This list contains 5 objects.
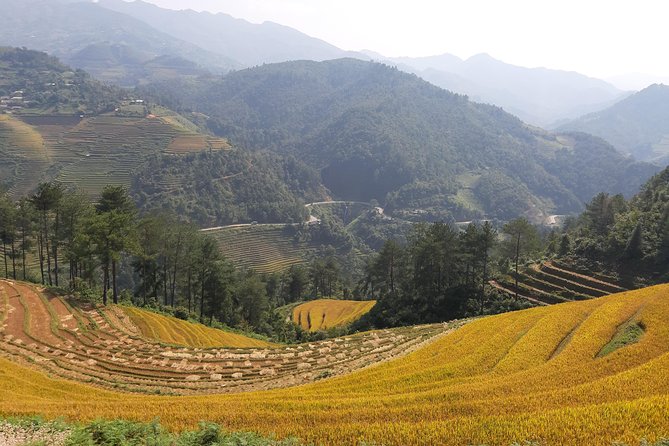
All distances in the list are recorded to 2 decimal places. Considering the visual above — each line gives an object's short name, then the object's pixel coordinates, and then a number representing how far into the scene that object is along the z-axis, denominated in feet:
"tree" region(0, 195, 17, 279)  145.48
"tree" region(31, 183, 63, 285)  133.90
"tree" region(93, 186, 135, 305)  117.19
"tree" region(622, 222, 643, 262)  164.96
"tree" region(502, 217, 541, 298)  167.43
